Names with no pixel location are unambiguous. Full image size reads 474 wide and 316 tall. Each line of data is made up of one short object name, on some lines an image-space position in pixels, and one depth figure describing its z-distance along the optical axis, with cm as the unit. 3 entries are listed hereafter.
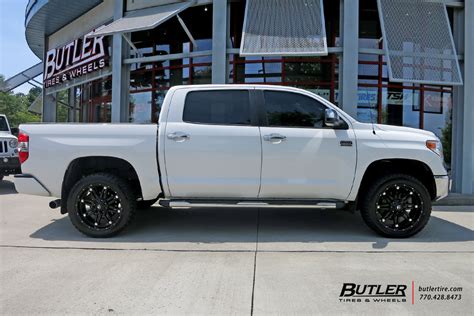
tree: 4900
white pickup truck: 531
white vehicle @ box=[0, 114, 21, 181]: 970
